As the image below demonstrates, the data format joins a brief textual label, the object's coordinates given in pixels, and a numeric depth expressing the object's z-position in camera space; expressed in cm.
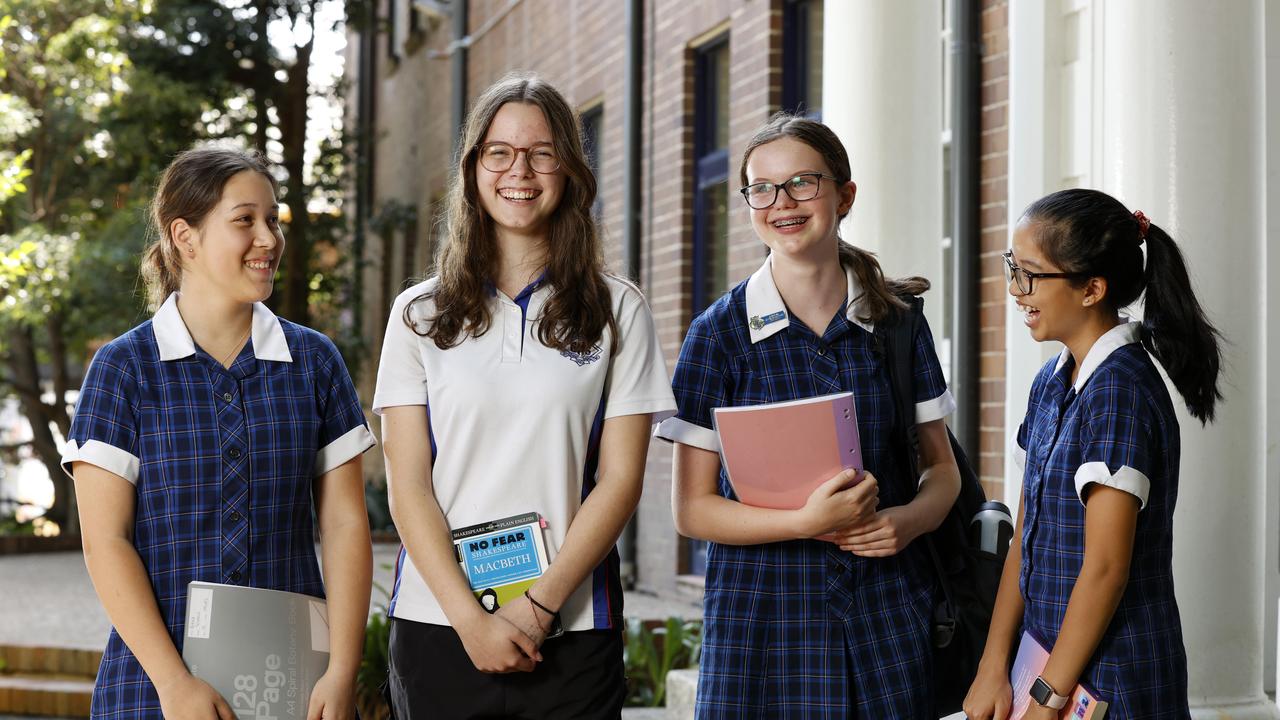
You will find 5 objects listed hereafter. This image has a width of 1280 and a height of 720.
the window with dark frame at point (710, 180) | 874
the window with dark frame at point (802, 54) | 770
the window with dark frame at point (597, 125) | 1059
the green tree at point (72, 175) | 1267
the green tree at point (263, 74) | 1466
